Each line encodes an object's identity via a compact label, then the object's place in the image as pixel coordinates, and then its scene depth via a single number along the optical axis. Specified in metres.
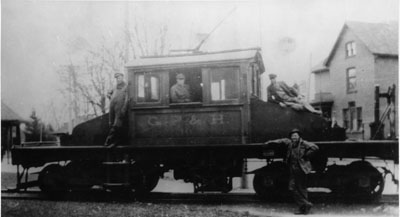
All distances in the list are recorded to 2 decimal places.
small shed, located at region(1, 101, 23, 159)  9.28
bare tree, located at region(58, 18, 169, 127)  12.35
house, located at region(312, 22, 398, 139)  8.77
